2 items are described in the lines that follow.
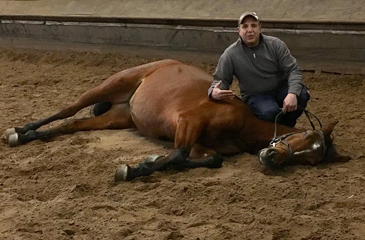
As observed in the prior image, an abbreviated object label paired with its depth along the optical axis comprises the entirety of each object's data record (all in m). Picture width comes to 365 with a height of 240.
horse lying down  3.86
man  4.20
